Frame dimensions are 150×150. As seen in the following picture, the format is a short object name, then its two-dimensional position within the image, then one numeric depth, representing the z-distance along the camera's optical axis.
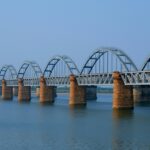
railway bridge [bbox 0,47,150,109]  87.06
